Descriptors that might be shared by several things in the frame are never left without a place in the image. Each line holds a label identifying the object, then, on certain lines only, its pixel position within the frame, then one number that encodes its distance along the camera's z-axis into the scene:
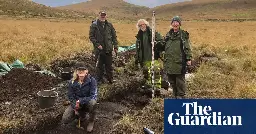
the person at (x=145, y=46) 4.60
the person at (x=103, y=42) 5.00
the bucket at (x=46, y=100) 4.04
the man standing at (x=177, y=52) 3.87
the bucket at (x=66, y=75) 5.38
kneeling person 3.55
